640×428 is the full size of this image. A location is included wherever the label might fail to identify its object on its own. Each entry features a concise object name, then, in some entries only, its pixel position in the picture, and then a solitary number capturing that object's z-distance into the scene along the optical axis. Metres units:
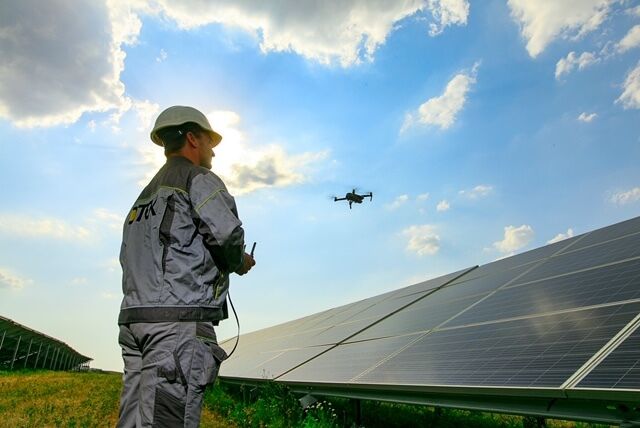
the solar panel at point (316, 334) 8.74
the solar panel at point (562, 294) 4.48
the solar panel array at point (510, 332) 3.41
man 2.54
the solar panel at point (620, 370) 2.74
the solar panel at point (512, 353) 3.48
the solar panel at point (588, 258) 5.65
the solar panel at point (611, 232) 6.83
